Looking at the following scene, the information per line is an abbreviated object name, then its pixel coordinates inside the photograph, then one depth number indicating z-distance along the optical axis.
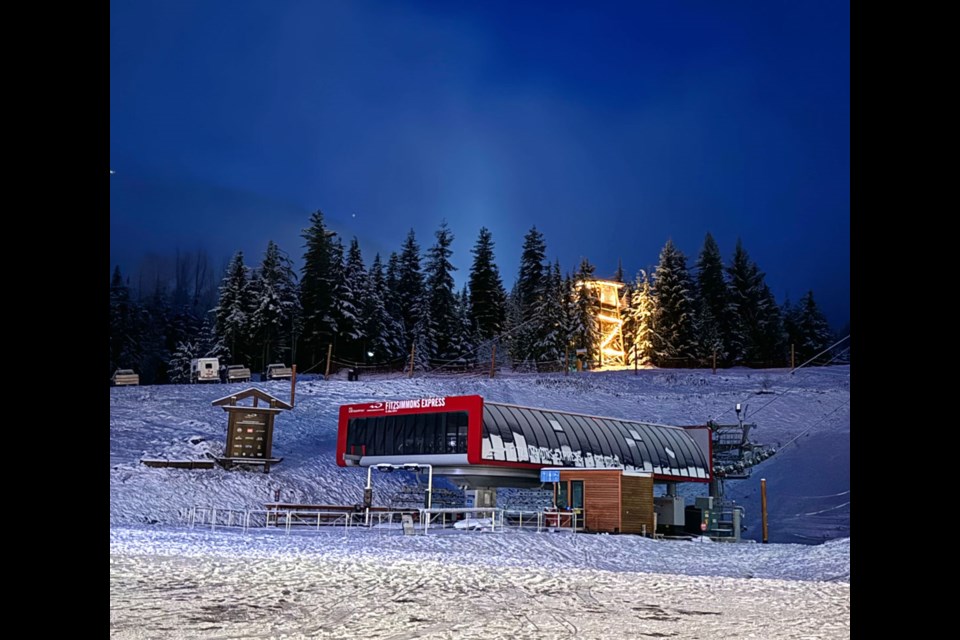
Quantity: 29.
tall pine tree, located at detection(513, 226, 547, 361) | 75.12
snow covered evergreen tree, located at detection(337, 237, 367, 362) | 68.31
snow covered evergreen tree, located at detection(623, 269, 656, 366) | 75.38
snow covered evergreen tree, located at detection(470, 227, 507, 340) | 79.31
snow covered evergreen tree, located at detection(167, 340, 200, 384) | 76.75
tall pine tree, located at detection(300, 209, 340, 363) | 68.69
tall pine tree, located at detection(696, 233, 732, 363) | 75.94
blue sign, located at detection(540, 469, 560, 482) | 27.62
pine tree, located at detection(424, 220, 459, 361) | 76.25
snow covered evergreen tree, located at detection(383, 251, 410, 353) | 75.75
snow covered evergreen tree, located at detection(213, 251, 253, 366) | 71.75
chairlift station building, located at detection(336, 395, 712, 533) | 27.84
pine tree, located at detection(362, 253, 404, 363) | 71.56
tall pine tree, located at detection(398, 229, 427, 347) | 77.58
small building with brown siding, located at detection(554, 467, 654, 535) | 27.27
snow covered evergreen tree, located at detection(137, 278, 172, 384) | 83.02
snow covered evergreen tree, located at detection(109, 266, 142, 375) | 76.75
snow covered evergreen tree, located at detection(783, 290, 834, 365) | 78.06
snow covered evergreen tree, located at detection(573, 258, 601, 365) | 72.31
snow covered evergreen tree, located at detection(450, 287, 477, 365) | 76.44
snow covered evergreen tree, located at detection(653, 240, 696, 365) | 73.75
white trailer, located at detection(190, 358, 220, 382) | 54.38
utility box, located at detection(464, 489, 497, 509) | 32.97
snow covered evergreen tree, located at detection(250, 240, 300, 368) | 70.38
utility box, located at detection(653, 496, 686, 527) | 30.91
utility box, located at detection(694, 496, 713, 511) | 31.42
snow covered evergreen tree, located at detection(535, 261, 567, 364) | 71.94
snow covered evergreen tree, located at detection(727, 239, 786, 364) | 77.25
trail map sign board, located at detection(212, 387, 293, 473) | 31.65
